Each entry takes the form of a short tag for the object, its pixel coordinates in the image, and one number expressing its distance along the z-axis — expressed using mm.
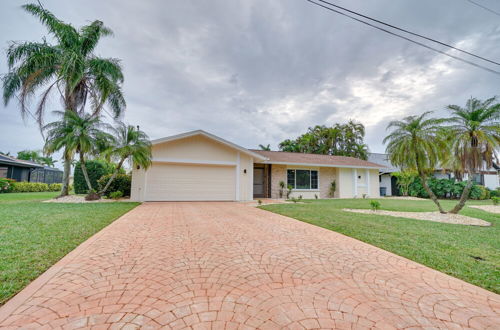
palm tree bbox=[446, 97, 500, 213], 7204
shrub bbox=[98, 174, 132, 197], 13344
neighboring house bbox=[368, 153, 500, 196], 21078
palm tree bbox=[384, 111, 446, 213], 7879
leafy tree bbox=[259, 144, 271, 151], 31744
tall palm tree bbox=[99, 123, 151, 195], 10672
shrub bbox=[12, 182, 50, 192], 16962
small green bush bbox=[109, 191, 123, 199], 12095
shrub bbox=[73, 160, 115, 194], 13883
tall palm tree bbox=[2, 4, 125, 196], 11023
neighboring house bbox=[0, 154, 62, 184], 19469
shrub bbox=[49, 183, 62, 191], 21609
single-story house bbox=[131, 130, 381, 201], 12047
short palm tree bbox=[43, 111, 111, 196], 10492
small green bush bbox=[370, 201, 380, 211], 8702
